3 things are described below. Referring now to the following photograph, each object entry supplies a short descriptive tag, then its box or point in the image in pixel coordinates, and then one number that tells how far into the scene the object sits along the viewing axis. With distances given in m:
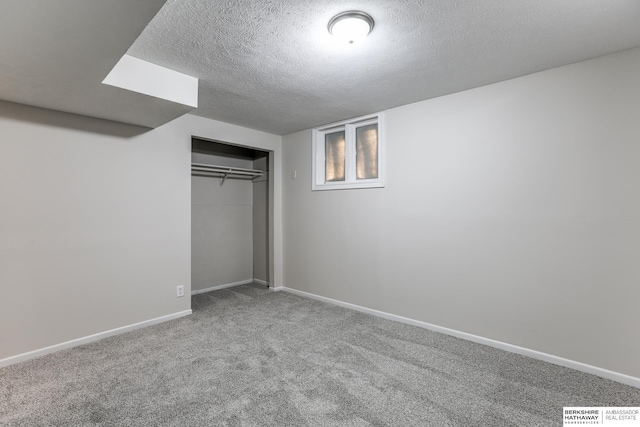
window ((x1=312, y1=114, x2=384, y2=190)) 3.55
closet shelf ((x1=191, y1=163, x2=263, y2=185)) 4.15
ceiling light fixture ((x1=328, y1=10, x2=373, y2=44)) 1.72
